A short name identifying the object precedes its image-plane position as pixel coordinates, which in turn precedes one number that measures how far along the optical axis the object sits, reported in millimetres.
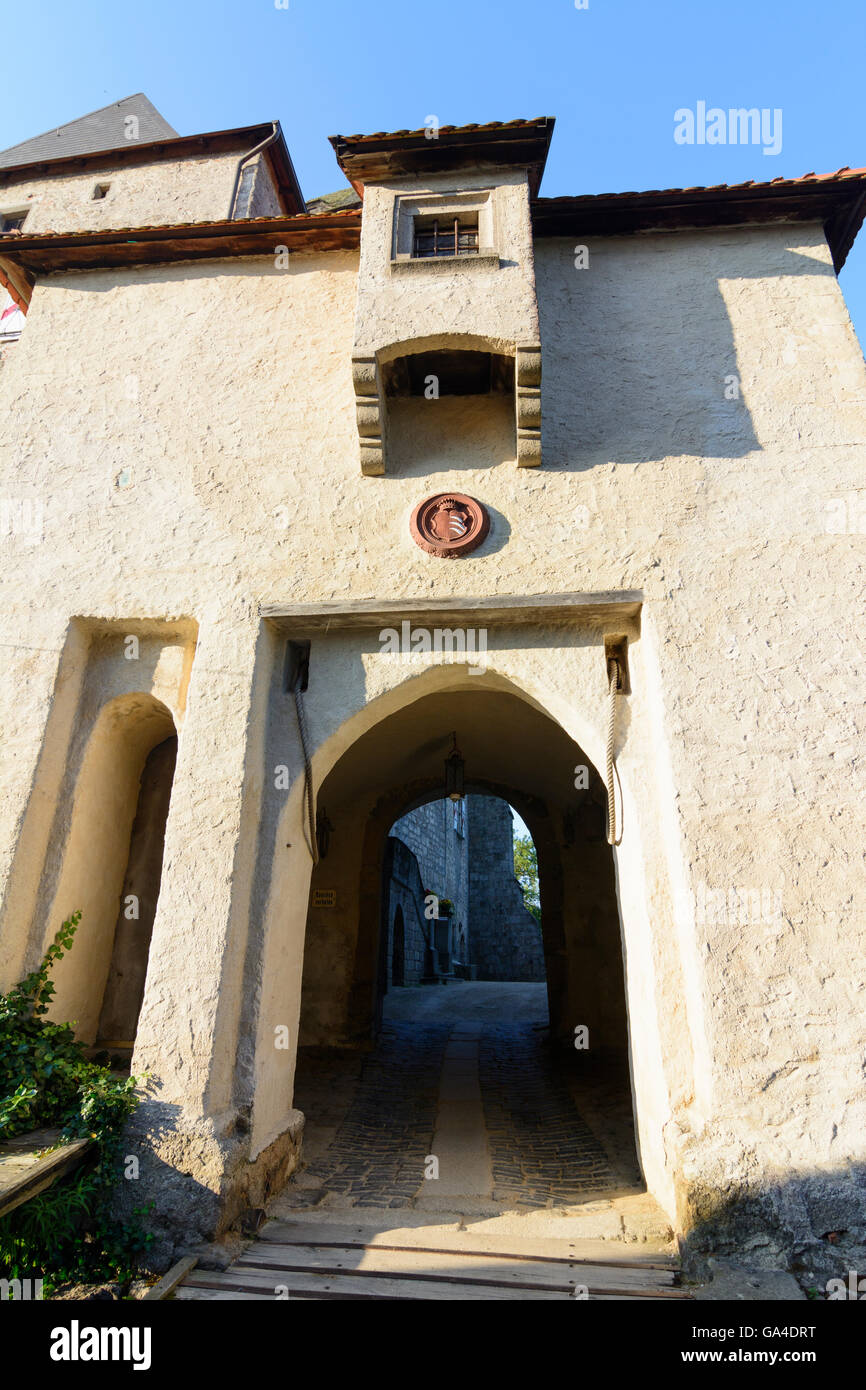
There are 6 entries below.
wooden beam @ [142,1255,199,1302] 3208
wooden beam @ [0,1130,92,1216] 3098
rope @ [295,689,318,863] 4871
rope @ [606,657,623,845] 4637
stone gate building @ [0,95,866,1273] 3971
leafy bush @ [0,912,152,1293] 3494
